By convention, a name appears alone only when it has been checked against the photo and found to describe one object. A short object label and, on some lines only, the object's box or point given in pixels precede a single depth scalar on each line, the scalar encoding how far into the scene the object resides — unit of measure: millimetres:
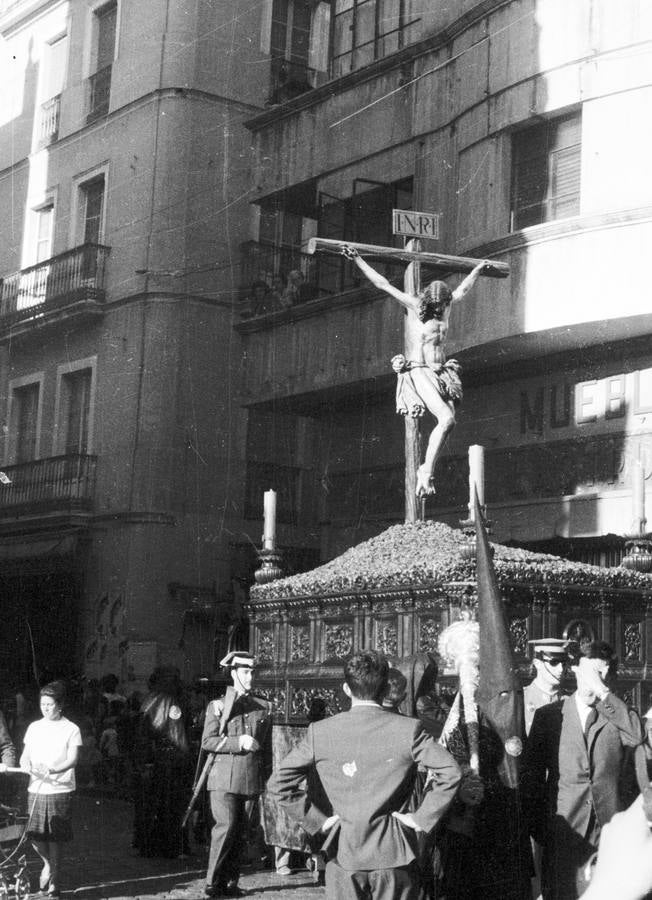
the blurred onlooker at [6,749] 8719
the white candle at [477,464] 8836
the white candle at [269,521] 11094
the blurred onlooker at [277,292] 22250
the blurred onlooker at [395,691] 5922
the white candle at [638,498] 10258
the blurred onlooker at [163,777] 11109
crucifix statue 10555
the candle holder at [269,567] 11055
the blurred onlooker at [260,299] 22719
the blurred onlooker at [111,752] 17125
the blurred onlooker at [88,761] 16719
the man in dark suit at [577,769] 6262
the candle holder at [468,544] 8923
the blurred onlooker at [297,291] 21984
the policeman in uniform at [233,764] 9094
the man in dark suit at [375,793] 5012
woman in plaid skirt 8852
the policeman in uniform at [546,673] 7184
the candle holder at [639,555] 10266
